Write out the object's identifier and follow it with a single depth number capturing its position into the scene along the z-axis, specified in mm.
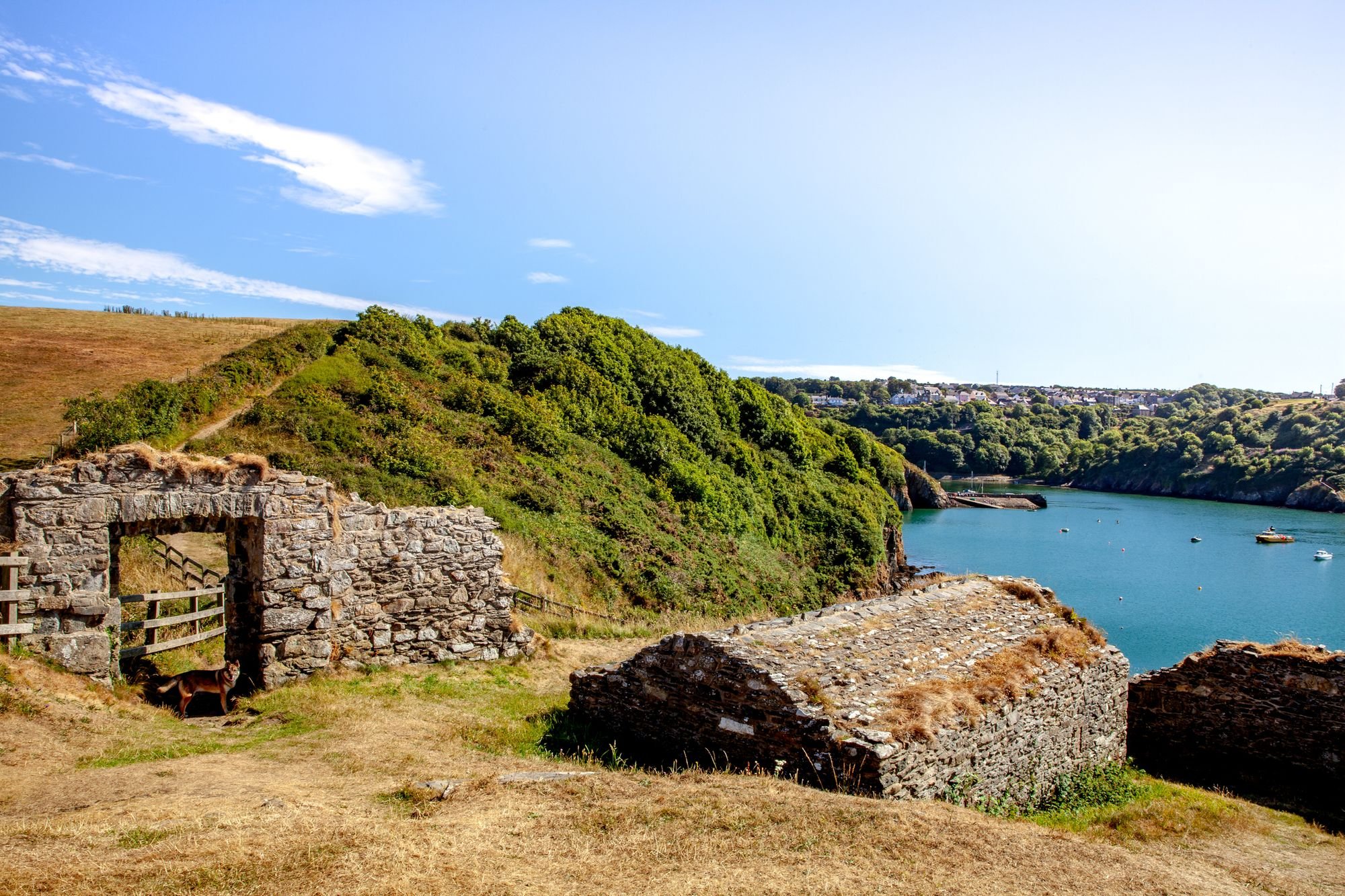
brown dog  11734
